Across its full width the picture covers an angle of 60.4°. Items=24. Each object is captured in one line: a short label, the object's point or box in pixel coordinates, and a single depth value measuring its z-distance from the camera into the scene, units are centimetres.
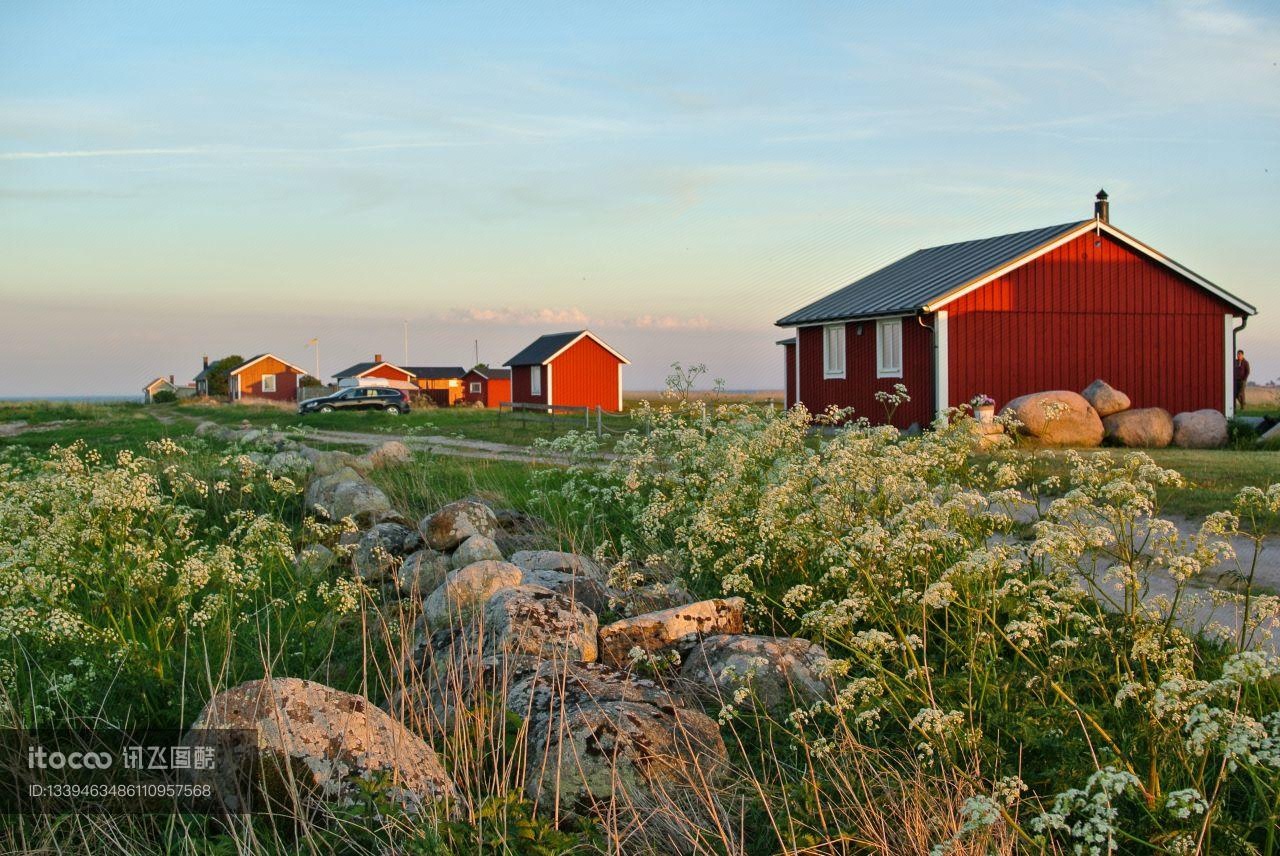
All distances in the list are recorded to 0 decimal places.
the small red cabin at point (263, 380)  8000
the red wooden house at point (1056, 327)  2281
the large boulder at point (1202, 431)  2019
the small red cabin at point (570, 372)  4756
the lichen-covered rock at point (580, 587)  723
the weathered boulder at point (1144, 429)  2025
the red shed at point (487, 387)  7688
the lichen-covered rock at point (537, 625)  590
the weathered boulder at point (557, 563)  792
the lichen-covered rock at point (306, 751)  449
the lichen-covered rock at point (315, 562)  752
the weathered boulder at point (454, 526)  933
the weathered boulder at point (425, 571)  814
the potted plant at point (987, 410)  2050
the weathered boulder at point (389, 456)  1451
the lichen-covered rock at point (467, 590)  676
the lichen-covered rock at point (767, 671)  542
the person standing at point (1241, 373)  2908
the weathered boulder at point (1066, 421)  1964
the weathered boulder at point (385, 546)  869
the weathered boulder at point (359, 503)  1074
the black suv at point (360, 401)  4962
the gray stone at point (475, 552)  848
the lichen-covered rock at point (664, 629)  617
